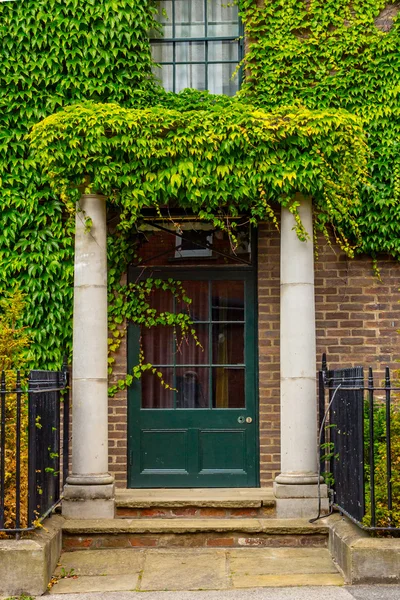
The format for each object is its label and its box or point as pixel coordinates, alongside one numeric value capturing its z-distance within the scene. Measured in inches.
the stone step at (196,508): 332.2
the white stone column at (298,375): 327.6
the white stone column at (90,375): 325.1
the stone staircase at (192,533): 310.8
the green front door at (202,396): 373.7
